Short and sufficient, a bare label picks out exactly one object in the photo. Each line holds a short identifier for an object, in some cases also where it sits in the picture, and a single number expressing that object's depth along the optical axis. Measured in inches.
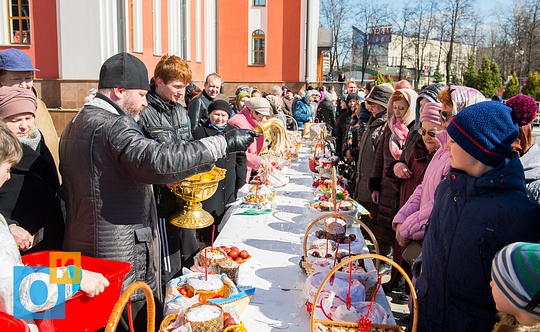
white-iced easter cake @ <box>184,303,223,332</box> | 61.9
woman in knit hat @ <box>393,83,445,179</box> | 120.1
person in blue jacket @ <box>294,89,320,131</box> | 426.0
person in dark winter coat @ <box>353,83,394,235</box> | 183.6
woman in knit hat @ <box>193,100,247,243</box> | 161.0
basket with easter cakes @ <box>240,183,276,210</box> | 139.3
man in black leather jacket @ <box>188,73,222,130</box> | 202.4
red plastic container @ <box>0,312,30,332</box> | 45.2
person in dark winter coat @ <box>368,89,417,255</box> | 152.3
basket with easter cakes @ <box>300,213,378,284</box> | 82.7
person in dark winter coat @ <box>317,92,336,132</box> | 433.4
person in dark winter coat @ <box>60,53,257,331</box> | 73.7
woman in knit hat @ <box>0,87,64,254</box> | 88.4
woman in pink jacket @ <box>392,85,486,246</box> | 93.8
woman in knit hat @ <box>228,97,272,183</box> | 174.6
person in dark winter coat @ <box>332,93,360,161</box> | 328.2
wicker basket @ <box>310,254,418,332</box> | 61.8
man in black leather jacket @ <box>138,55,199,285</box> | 113.7
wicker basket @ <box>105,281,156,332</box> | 50.1
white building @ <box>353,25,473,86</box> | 1432.1
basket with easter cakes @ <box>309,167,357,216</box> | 129.1
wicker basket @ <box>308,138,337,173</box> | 207.5
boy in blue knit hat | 62.0
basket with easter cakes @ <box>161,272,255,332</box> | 63.4
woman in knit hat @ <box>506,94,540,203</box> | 69.8
